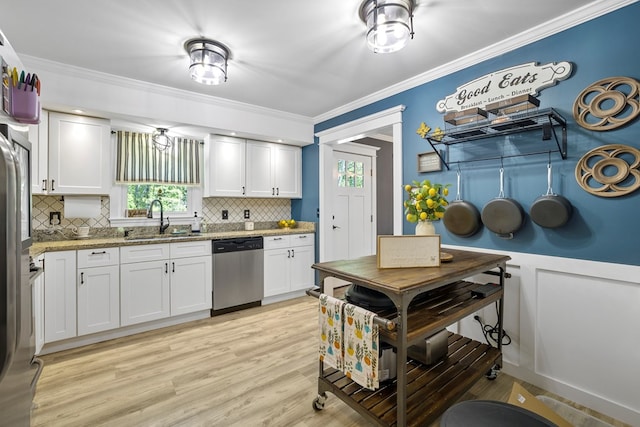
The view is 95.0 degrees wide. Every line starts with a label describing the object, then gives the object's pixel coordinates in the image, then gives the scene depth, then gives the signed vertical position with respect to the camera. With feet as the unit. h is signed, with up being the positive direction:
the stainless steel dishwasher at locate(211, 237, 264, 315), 11.44 -2.47
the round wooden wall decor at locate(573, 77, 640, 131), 5.68 +2.22
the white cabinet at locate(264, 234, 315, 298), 12.76 -2.31
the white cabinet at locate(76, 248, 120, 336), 8.86 -2.42
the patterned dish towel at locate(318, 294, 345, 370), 5.24 -2.17
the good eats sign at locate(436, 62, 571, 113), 6.73 +3.25
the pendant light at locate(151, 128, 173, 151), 11.51 +2.91
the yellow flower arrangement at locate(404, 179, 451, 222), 6.26 +0.21
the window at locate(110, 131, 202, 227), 11.17 +1.32
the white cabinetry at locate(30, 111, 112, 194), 9.01 +1.85
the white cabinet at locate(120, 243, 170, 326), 9.56 -2.39
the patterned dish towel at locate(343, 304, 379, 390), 4.65 -2.20
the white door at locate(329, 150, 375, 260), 14.73 +0.30
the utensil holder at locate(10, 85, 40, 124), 4.26 +1.62
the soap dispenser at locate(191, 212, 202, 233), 12.23 -0.53
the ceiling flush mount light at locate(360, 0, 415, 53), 5.93 +3.91
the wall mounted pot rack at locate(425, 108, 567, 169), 6.35 +2.06
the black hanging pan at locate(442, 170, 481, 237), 7.95 -0.14
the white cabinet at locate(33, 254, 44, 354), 7.65 -2.51
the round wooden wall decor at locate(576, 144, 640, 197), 5.67 +0.86
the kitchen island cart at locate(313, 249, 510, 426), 4.62 -1.98
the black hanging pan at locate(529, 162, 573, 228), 6.38 +0.07
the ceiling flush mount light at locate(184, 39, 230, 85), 7.60 +4.09
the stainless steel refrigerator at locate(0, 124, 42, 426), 2.61 -0.78
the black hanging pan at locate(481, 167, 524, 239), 7.10 -0.05
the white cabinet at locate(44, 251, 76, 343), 8.29 -2.42
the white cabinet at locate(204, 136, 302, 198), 12.46 +2.01
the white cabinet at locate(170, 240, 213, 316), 10.52 -2.38
